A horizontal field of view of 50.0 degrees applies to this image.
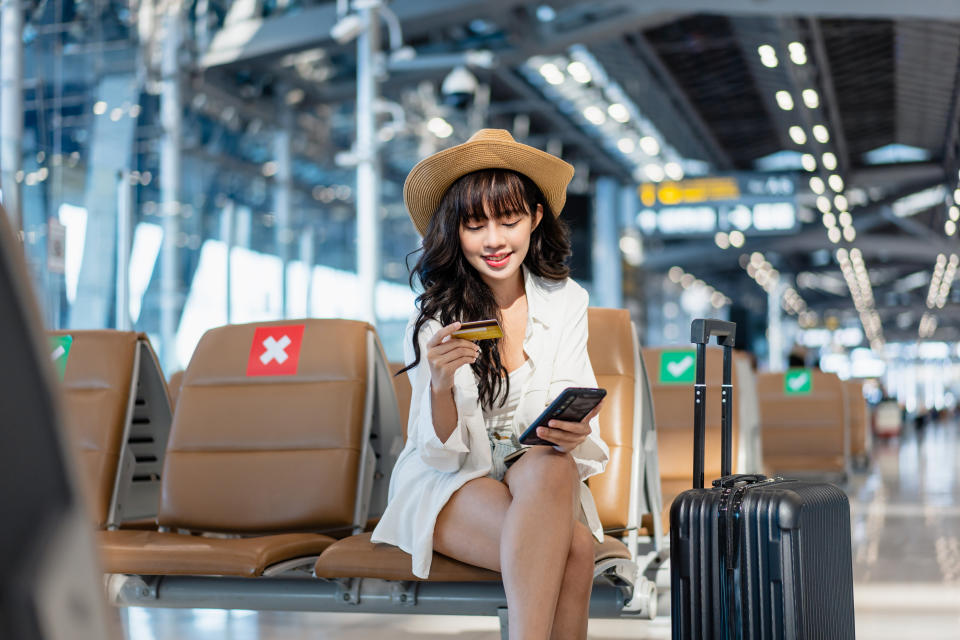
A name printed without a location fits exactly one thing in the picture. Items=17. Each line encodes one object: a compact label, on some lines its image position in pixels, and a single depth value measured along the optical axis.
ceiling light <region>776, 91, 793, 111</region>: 13.91
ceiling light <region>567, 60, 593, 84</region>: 14.38
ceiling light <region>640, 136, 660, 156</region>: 18.10
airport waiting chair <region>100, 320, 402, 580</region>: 2.91
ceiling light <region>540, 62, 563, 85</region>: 14.56
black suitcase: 2.23
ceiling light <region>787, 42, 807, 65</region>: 11.65
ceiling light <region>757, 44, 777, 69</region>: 12.39
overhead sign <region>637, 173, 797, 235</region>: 16.16
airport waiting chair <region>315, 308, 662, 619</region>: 2.32
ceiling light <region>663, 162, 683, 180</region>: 16.78
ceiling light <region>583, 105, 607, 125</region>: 16.55
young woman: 2.08
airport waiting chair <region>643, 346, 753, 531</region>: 4.54
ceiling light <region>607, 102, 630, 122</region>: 16.20
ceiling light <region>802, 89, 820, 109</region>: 13.26
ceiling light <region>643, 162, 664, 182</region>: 16.73
